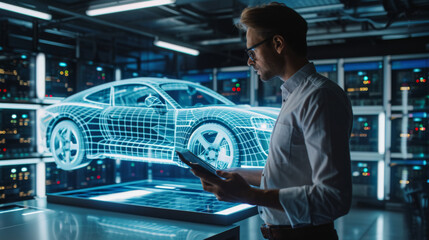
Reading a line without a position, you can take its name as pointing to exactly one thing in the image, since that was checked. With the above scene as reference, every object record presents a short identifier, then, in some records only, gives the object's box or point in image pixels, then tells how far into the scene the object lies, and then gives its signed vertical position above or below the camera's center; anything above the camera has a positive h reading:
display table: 2.00 -0.63
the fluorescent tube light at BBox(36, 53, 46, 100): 3.79 +0.45
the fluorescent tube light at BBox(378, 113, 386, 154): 5.46 -0.17
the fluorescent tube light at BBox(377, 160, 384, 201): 5.48 -0.84
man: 0.93 -0.06
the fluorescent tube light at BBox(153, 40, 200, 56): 4.83 +0.99
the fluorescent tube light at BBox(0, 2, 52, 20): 3.26 +1.00
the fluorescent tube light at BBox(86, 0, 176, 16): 3.27 +1.07
